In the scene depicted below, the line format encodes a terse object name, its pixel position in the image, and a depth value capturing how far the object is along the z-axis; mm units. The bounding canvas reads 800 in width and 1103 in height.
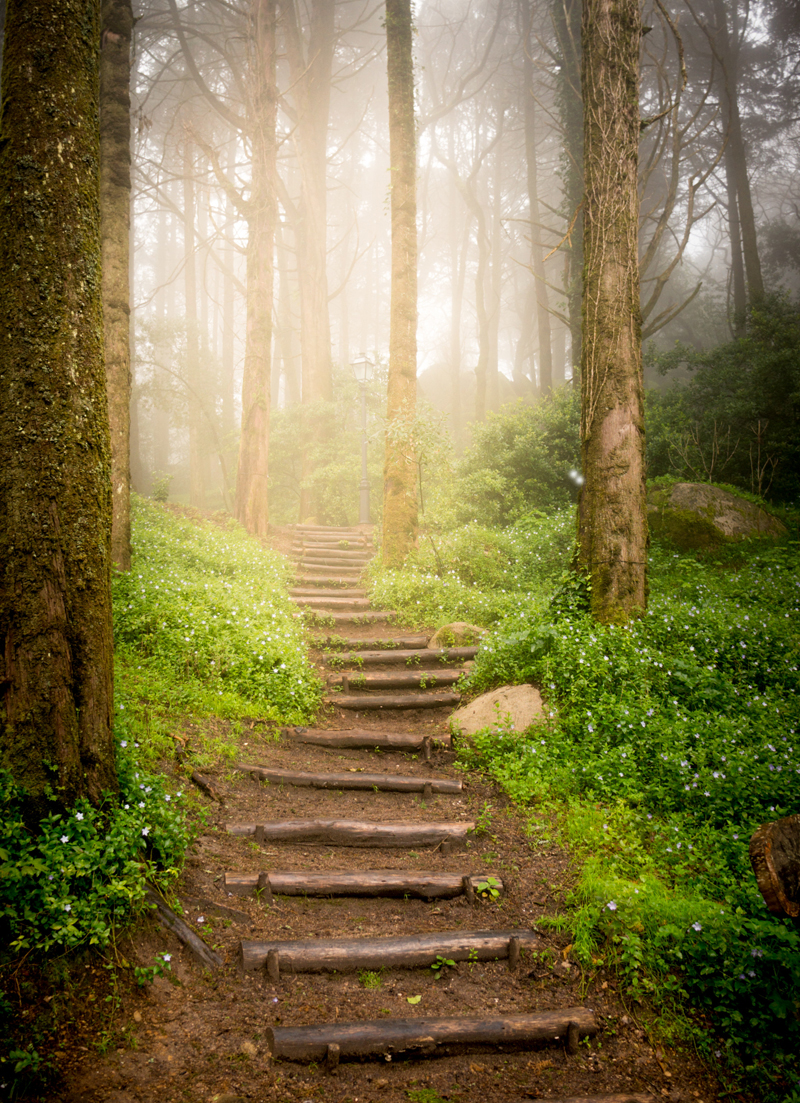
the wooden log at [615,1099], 2209
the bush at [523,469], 11906
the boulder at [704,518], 8734
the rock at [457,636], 6831
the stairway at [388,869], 2424
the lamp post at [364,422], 14086
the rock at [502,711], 4753
